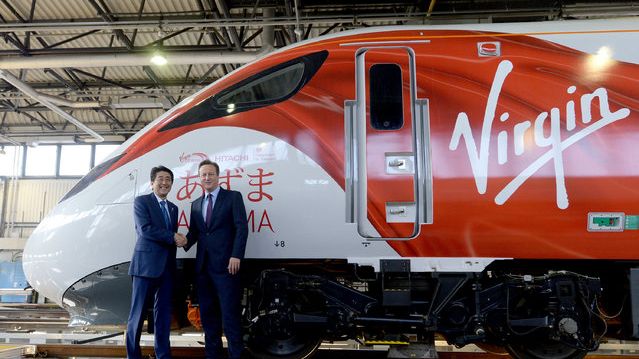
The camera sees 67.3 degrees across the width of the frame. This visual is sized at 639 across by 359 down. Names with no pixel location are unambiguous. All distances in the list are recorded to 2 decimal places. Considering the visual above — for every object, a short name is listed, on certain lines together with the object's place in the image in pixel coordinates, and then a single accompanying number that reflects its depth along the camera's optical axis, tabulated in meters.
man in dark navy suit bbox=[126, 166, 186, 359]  4.27
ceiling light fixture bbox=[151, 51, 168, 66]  11.34
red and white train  3.99
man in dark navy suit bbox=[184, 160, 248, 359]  4.27
